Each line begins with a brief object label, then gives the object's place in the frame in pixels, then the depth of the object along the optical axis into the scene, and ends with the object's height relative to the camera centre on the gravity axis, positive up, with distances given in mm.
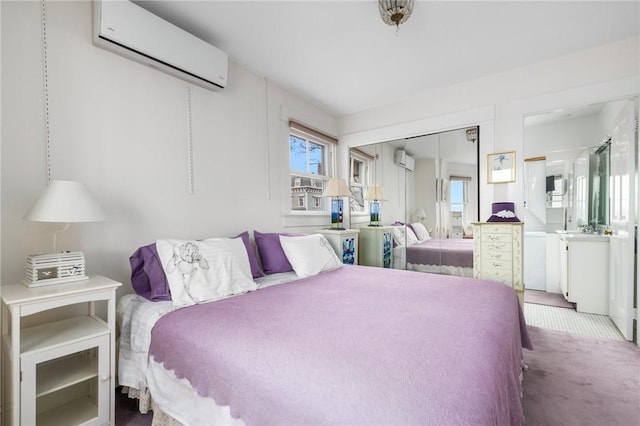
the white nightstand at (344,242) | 3387 -383
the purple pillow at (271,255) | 2570 -394
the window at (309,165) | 3656 +601
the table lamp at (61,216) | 1463 -27
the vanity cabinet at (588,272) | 3236 -706
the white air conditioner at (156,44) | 1868 +1174
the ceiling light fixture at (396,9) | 1937 +1327
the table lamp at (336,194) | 3545 +191
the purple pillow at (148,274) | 1805 -398
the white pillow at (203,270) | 1747 -379
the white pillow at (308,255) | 2484 -394
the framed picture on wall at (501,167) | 3076 +450
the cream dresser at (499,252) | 2830 -427
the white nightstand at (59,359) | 1266 -700
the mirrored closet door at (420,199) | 3420 +137
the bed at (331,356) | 827 -523
